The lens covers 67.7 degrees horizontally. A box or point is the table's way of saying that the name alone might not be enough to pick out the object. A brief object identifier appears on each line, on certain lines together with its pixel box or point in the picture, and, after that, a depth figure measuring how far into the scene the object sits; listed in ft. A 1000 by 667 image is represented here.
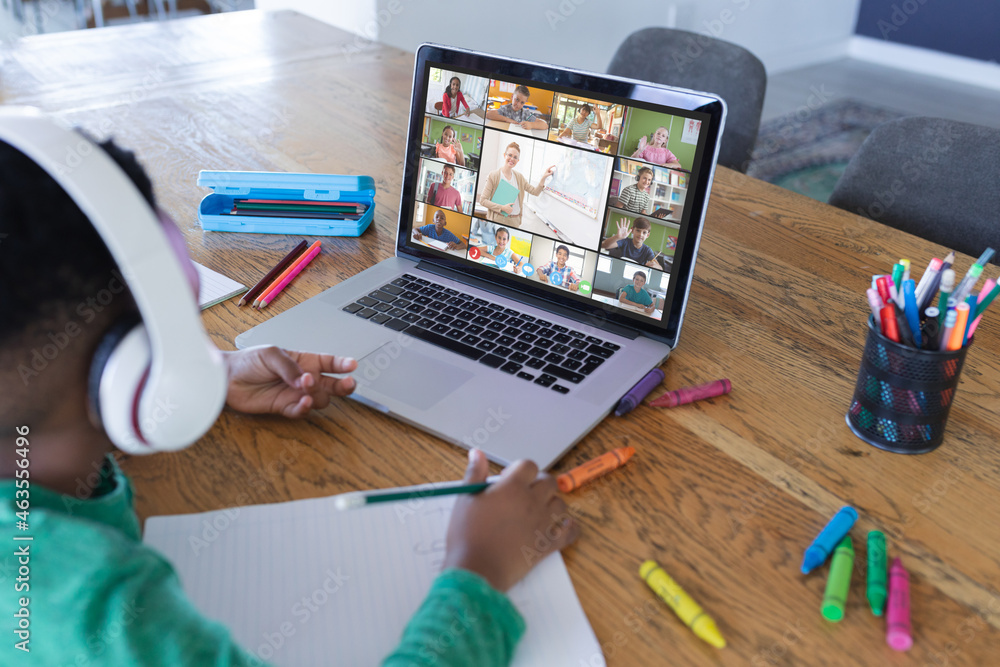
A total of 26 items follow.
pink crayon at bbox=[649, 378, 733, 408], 2.59
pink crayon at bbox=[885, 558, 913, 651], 1.78
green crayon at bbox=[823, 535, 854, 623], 1.85
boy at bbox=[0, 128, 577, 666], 1.38
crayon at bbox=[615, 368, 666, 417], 2.52
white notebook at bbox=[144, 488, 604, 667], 1.78
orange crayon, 2.23
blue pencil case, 3.63
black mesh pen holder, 2.21
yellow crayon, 1.79
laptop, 2.54
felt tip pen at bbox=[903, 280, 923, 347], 2.24
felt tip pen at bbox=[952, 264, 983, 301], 2.10
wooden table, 1.86
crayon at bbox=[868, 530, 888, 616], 1.87
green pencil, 1.80
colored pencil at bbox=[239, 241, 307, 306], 3.16
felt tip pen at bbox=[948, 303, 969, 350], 2.12
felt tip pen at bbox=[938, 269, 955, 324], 2.19
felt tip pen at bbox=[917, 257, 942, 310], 2.22
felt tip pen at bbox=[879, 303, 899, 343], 2.25
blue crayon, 1.98
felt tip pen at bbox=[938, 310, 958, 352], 2.12
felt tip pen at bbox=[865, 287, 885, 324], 2.22
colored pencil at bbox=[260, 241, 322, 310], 3.13
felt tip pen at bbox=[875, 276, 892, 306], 2.31
